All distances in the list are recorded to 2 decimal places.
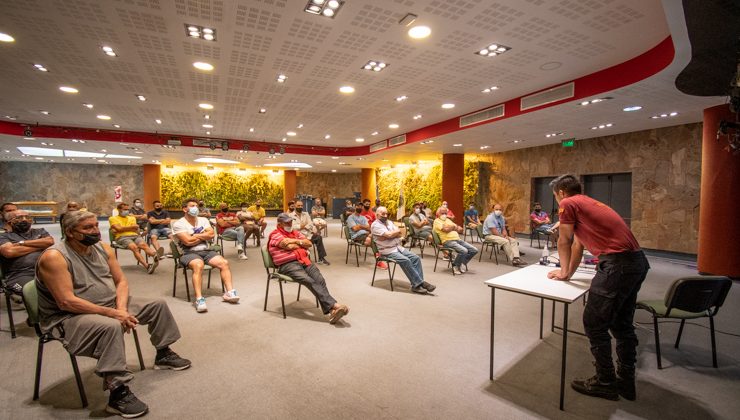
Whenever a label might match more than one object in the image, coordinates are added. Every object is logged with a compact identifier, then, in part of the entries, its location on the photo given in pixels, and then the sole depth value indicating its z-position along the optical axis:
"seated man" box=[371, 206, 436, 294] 5.13
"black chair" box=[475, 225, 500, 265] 7.54
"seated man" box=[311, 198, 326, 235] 9.21
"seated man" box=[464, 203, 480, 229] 10.00
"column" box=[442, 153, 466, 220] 12.36
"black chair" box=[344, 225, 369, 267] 7.36
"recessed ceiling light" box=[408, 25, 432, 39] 3.98
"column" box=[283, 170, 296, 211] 20.94
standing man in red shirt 2.42
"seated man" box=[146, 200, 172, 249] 7.77
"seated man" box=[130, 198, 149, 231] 8.20
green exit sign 10.30
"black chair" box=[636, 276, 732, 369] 2.76
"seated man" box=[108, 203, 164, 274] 6.41
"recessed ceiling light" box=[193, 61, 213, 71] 5.07
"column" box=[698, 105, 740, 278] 5.88
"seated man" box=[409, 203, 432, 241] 8.04
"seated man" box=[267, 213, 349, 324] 3.94
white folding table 2.33
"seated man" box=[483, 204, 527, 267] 7.34
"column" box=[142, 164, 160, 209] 16.92
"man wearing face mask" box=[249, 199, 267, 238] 10.01
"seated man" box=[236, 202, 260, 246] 9.09
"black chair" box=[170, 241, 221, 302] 4.74
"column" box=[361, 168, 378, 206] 19.69
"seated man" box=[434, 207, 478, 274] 6.35
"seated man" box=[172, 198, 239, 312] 4.59
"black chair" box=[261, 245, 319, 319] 4.09
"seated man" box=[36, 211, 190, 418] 2.24
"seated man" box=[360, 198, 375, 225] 8.15
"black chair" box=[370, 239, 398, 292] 5.41
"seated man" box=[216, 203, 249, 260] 8.02
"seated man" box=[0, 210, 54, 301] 3.56
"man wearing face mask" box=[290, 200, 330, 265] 7.48
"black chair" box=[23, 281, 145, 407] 2.31
